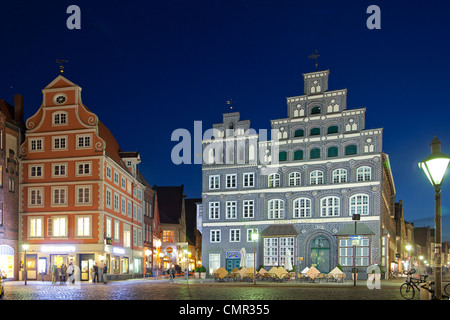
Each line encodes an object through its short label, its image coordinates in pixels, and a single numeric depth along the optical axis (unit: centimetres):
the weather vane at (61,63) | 4894
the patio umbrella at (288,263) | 4629
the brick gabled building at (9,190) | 4522
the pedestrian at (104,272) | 3947
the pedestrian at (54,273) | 3811
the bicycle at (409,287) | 2008
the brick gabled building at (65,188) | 4700
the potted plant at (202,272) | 5030
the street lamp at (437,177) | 884
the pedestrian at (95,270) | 4116
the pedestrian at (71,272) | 3997
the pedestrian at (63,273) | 4177
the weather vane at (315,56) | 5362
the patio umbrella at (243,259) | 4766
